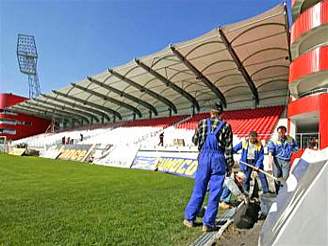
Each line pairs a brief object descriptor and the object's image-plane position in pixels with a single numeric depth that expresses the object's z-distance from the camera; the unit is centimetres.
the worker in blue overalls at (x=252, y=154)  750
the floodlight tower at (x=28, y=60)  7494
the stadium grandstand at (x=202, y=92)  1777
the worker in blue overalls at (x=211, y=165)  471
